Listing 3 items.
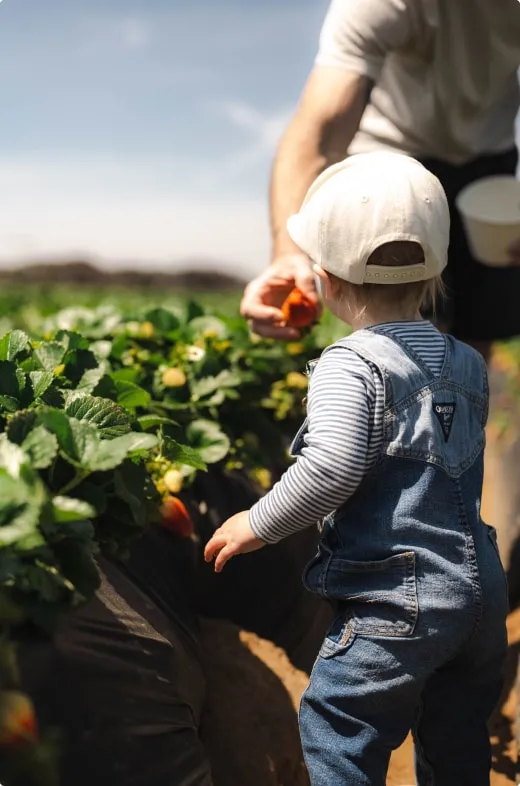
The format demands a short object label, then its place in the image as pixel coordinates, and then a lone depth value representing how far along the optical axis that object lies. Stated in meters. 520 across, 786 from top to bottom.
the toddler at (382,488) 1.52
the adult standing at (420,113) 2.34
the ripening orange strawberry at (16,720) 1.36
